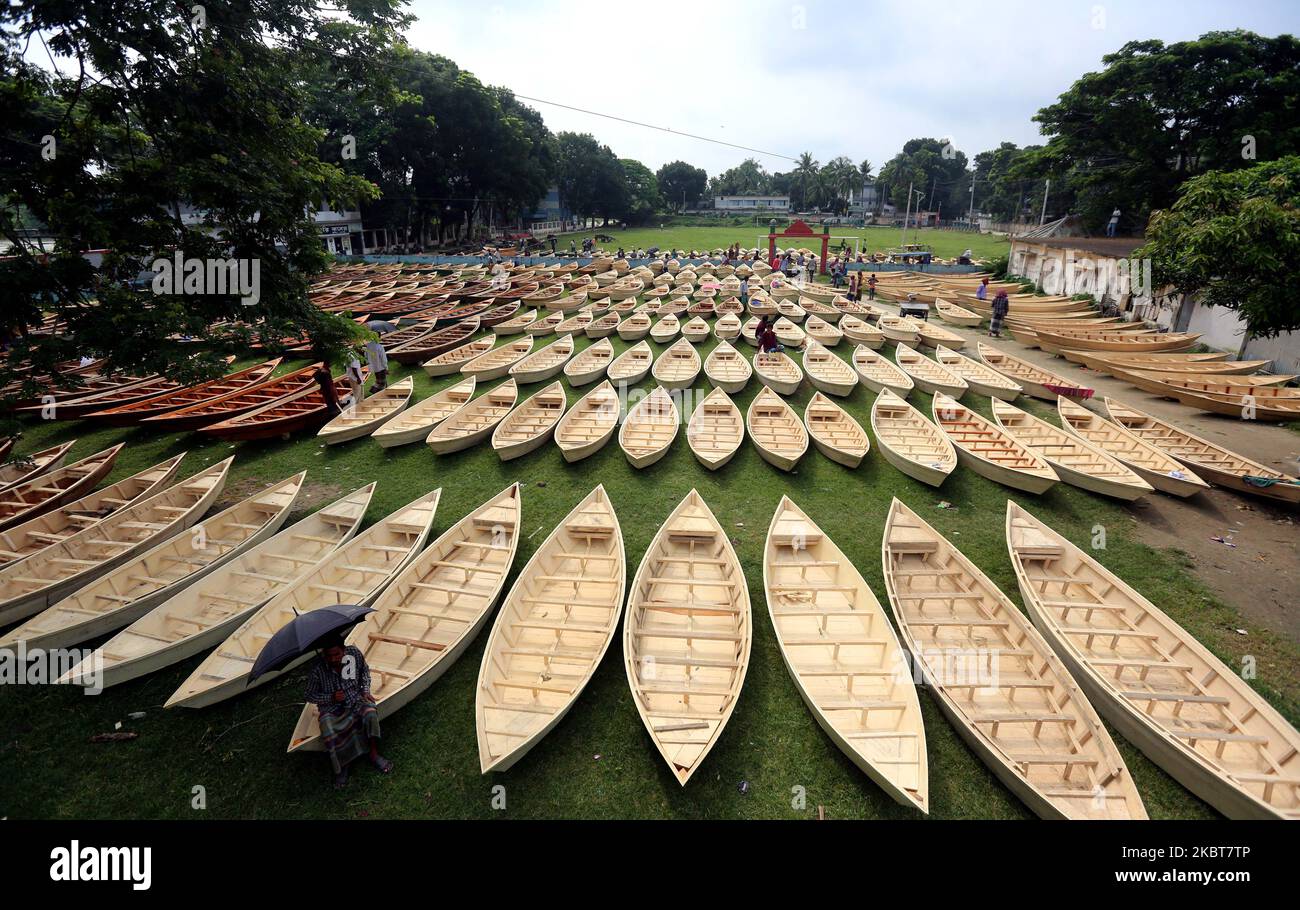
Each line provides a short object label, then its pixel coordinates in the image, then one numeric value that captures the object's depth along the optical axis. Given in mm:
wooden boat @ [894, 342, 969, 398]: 18234
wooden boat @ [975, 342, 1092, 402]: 17422
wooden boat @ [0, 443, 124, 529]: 11141
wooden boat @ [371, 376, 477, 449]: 14844
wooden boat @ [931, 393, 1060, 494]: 12219
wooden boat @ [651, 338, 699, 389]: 18953
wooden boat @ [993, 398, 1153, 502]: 11742
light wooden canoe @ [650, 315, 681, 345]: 24344
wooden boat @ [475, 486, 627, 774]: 6461
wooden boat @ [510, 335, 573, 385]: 19688
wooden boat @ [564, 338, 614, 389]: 19266
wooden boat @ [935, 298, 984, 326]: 28148
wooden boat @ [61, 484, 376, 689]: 7454
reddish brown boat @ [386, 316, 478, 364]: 22297
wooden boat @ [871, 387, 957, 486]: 12883
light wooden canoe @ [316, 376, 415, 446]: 15109
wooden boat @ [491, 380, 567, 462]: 14266
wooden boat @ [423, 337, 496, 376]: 20594
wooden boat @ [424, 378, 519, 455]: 14516
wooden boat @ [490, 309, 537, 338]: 26969
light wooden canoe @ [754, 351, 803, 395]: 18328
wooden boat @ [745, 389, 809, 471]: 13595
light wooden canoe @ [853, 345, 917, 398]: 18625
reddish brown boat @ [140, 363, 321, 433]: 15484
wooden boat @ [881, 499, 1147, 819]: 5777
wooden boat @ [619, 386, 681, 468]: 13820
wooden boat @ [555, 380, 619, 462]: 14062
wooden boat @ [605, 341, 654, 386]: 19344
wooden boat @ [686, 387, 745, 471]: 13664
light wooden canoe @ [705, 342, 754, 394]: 18656
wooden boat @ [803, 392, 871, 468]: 13773
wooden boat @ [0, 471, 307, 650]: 7809
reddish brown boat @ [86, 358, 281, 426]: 15977
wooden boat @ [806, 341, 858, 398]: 18109
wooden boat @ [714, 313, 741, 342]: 24594
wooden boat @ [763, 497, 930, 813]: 6121
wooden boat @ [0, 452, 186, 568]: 9852
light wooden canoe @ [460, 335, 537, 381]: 20312
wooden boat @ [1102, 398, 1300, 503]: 11367
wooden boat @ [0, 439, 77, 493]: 12203
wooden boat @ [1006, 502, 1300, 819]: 5781
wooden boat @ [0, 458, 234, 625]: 8555
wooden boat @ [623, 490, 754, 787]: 6312
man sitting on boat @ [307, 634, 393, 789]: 5773
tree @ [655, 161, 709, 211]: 130500
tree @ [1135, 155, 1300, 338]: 10820
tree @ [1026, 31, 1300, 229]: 31516
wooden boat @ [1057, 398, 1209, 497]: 11898
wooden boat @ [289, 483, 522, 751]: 7141
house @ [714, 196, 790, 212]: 144000
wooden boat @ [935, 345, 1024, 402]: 17578
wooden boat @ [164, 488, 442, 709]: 6957
